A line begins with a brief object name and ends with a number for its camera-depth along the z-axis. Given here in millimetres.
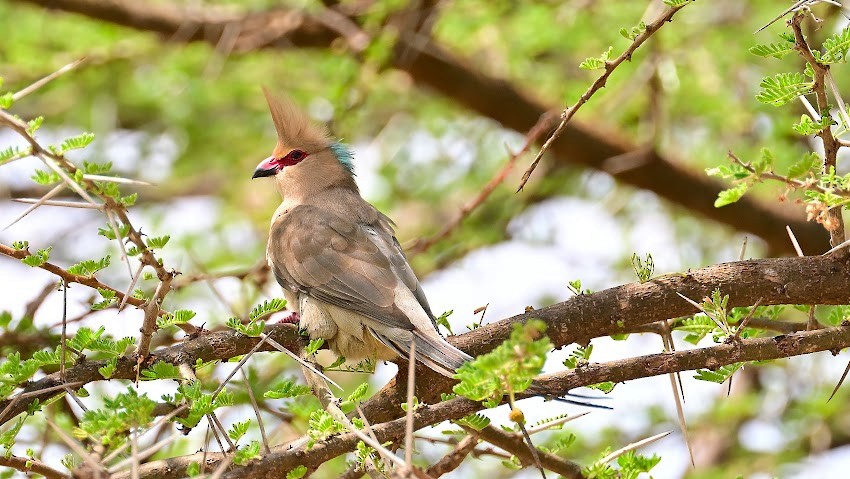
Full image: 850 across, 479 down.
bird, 7770
